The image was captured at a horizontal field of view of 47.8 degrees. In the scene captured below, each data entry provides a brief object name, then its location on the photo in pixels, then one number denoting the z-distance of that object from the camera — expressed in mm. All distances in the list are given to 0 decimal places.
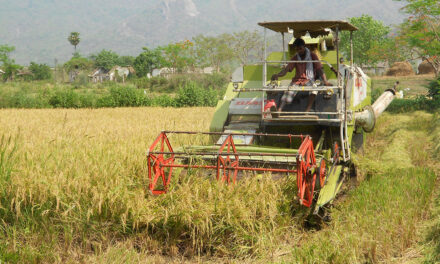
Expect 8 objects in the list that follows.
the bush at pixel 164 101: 22516
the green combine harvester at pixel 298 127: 6062
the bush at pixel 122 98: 21906
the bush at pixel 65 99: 21812
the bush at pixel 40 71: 84938
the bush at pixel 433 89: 17656
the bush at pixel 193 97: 22203
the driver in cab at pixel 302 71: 7672
